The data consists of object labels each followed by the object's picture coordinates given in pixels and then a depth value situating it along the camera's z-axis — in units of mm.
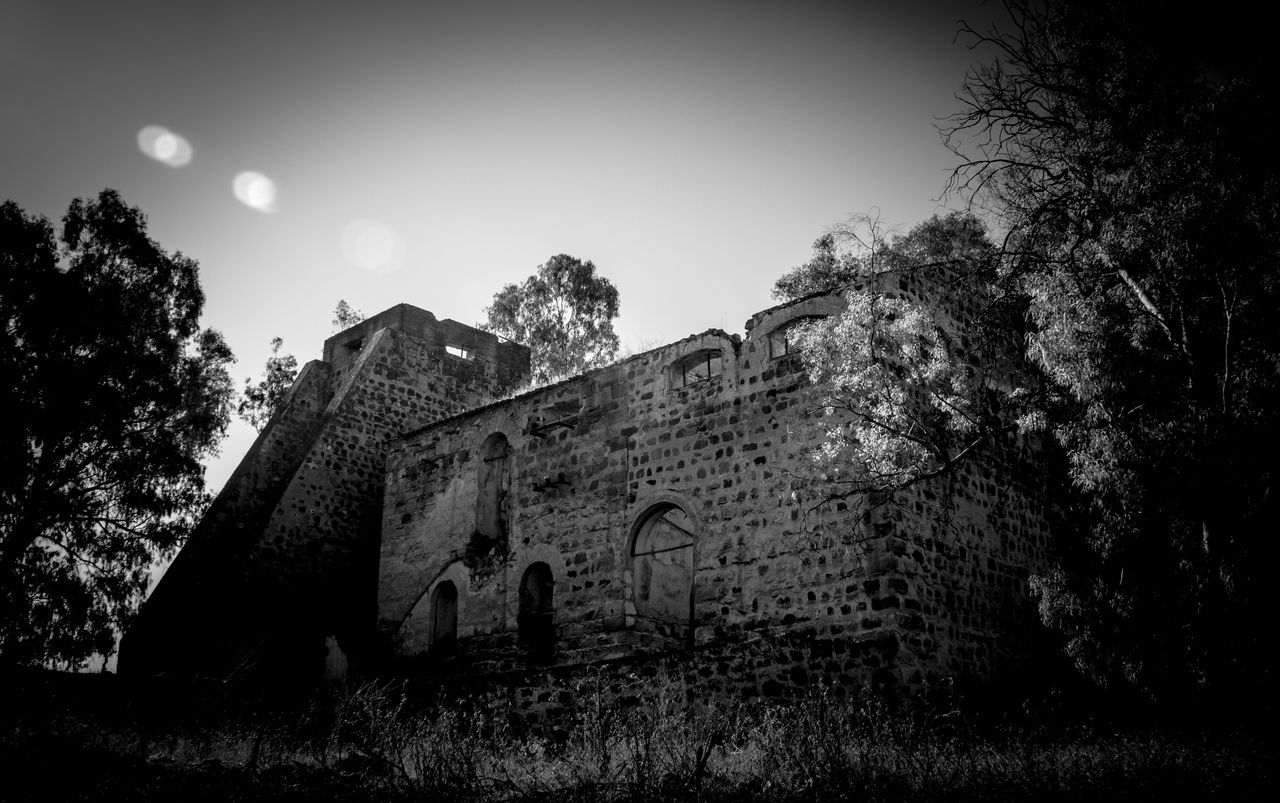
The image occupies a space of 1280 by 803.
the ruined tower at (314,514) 16078
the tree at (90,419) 14453
